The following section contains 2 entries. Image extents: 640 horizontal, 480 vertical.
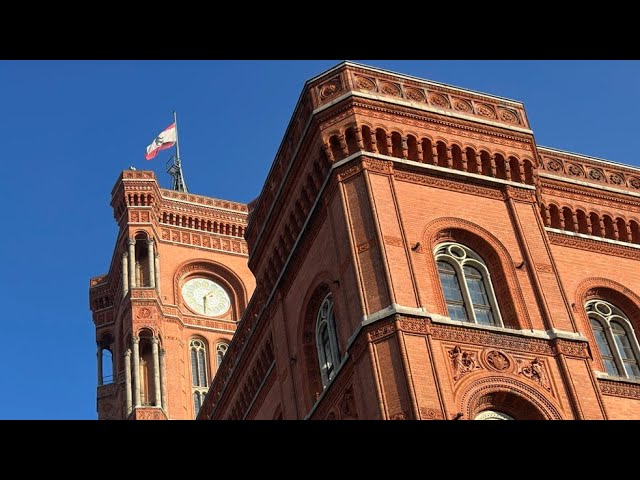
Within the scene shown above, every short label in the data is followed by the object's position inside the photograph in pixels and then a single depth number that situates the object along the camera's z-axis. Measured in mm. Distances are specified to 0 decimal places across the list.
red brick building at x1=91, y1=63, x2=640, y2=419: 17750
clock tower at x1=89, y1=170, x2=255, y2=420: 40719
